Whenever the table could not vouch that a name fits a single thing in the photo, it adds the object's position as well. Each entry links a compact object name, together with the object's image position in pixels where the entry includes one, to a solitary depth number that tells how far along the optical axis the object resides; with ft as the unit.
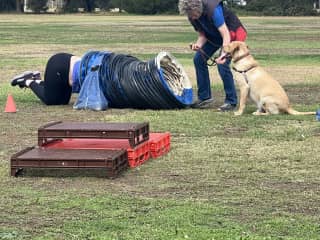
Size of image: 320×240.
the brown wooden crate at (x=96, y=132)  37.87
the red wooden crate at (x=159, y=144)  39.93
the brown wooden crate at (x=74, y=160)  34.79
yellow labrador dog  55.06
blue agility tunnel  57.84
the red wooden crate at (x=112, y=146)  37.48
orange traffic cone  58.54
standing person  57.80
